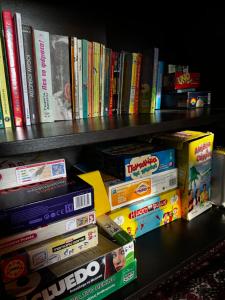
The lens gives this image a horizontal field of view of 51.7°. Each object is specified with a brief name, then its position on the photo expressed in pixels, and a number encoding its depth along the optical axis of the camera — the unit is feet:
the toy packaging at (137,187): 2.28
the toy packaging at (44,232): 1.57
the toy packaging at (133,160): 2.34
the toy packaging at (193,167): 2.62
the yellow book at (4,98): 1.72
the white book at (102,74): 2.28
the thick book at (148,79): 2.54
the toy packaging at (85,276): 1.56
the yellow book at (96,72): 2.23
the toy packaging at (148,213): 2.32
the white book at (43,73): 1.85
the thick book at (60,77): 2.00
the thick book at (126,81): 2.49
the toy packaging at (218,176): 2.89
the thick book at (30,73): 1.78
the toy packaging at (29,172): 1.81
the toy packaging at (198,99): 3.02
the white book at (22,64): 1.71
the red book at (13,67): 1.69
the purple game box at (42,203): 1.57
